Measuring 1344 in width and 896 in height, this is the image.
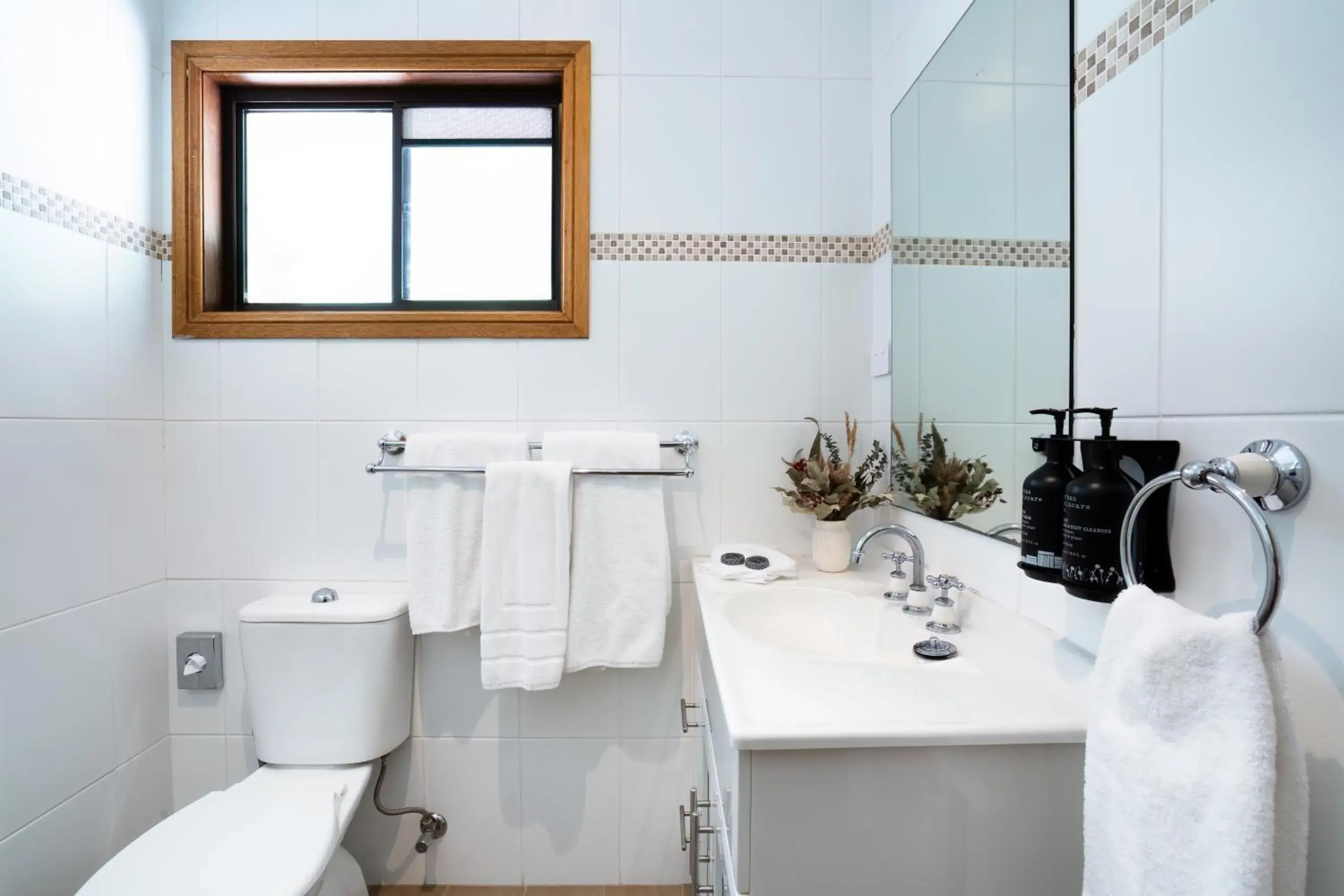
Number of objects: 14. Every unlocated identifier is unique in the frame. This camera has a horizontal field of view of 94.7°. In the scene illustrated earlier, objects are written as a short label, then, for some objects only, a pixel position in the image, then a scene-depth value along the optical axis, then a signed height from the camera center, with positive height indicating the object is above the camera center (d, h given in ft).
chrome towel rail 4.93 -0.03
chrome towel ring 1.74 -0.10
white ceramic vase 4.61 -0.78
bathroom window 5.34 +2.15
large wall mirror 2.88 +1.06
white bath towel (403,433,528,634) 4.69 -0.67
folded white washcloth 4.33 -0.91
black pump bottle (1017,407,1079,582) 2.51 -0.28
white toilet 4.43 -1.92
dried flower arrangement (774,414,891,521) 4.58 -0.34
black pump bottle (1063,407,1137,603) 2.20 -0.29
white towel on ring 1.50 -0.84
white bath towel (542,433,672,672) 4.65 -0.93
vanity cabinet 2.12 -1.32
